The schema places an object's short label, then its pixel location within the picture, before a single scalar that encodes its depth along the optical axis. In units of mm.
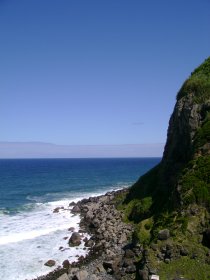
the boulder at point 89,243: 44988
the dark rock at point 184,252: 32531
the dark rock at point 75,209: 65375
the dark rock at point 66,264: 38938
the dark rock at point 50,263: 39159
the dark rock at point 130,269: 33656
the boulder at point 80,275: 33759
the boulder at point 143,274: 31303
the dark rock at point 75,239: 45781
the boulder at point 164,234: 34562
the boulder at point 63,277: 34303
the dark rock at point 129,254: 36069
